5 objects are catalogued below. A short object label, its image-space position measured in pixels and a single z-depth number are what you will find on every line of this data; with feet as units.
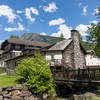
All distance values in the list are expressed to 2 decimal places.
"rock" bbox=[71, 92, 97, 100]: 36.06
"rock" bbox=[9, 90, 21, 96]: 49.54
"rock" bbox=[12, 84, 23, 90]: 50.97
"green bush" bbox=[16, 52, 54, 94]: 52.90
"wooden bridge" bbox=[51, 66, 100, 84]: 46.51
